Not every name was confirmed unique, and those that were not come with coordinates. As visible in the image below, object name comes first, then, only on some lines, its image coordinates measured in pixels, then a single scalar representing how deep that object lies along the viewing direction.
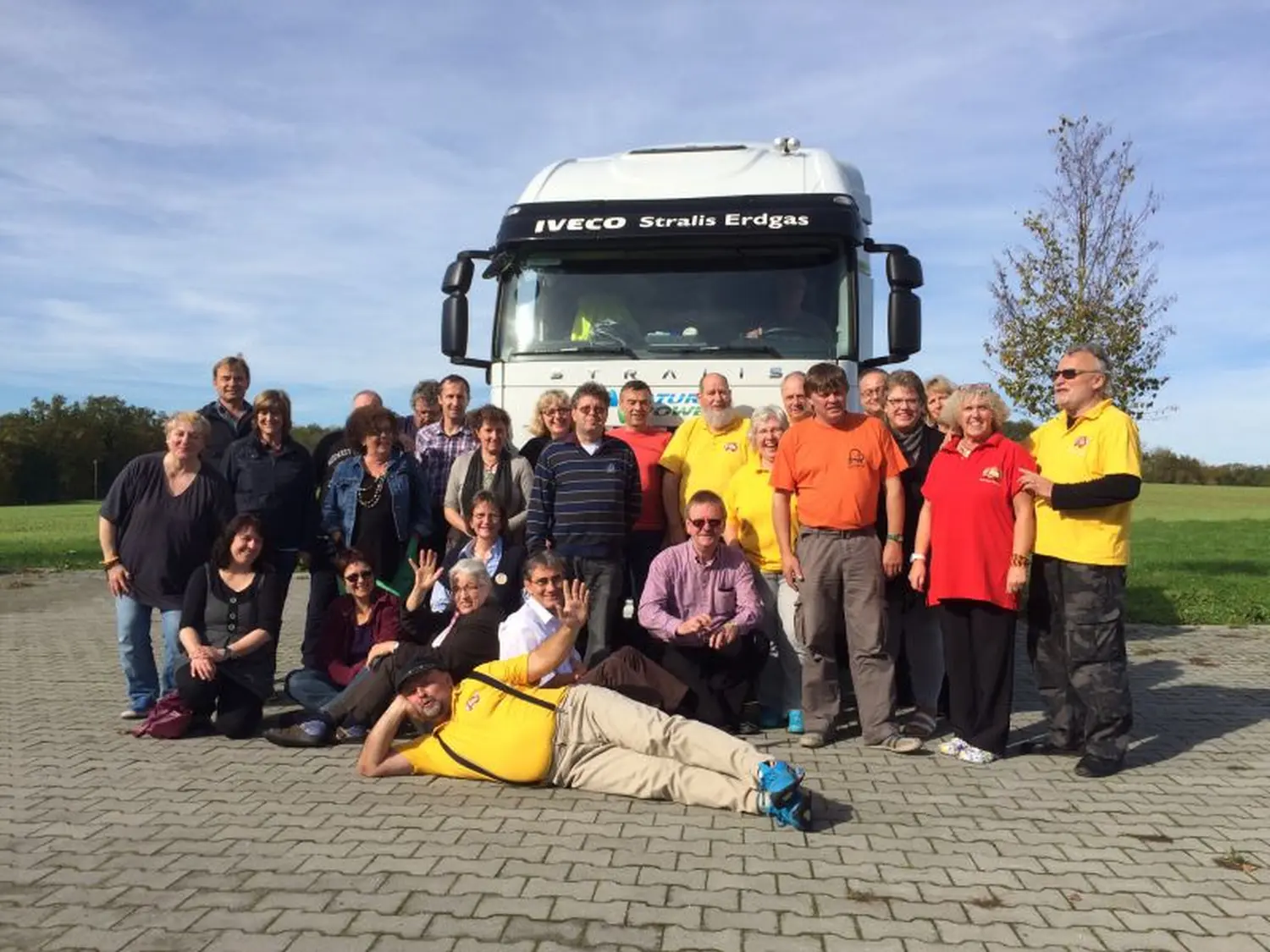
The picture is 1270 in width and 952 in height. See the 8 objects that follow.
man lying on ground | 4.80
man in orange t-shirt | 5.93
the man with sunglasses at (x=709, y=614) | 6.25
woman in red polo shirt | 5.73
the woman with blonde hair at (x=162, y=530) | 6.64
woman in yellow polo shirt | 6.46
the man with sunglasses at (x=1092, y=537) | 5.44
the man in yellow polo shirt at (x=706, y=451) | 6.71
